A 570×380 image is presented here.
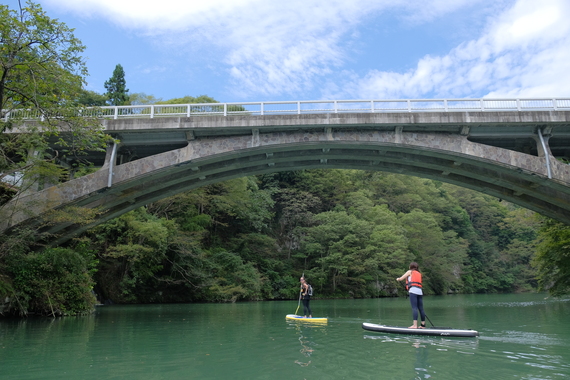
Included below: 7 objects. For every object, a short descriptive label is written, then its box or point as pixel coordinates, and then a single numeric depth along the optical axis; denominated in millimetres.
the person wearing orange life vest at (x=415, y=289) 9781
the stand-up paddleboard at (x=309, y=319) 13368
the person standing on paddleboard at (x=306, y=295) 14555
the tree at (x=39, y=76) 11531
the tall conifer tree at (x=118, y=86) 46312
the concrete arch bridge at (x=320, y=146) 16859
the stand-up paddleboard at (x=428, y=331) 9430
